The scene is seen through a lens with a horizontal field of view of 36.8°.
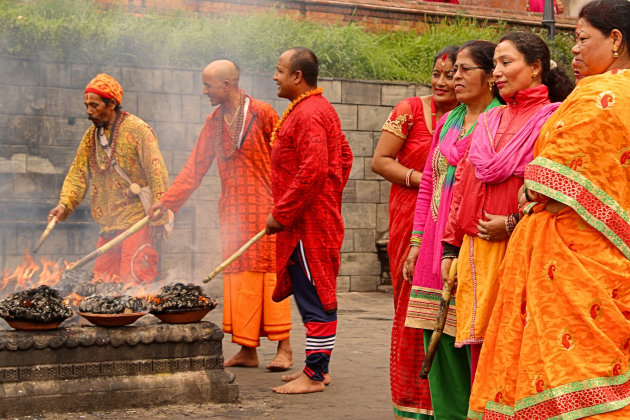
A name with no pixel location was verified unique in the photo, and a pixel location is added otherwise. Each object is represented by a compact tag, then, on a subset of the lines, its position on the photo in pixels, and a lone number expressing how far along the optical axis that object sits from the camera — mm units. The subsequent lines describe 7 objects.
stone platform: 5188
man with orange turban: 6797
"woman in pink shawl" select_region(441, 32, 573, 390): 4035
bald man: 6797
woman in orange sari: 3379
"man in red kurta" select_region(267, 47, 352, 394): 5992
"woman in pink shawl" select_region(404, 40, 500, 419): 4480
